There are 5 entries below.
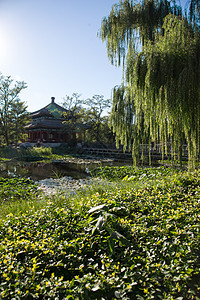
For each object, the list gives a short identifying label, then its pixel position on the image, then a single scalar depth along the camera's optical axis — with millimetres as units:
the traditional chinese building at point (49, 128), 24344
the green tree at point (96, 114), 21375
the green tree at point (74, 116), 22438
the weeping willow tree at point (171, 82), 4020
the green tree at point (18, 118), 19516
